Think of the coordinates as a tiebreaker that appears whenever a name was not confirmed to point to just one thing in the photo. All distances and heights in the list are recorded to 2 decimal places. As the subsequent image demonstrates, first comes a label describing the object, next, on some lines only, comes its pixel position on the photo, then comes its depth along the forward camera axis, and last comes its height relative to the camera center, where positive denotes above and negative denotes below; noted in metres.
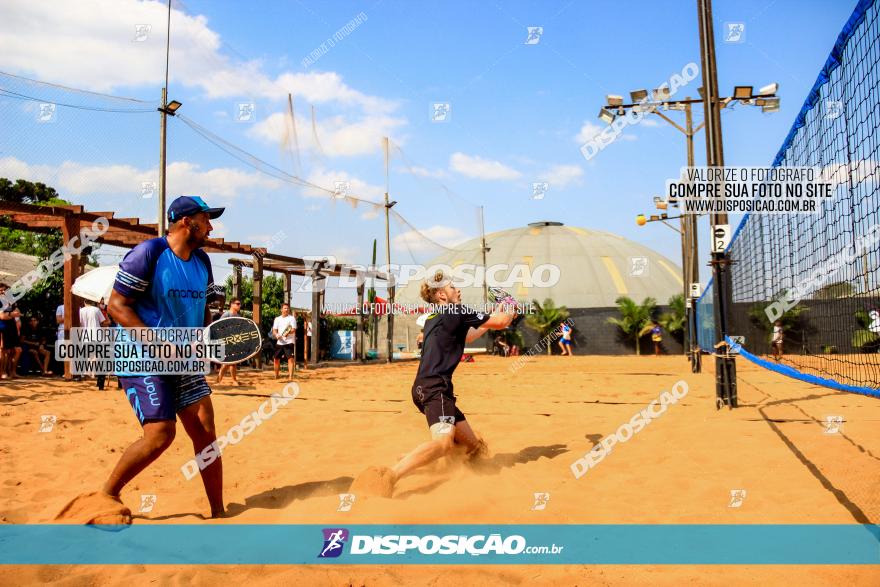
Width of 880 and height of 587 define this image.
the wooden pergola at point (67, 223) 10.34 +2.12
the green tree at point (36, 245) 13.94 +3.97
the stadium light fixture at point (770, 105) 13.24 +4.78
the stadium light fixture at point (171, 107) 11.64 +4.38
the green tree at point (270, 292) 34.62 +2.48
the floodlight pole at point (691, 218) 14.52 +2.89
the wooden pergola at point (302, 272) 15.95 +1.94
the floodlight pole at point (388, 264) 22.27 +2.47
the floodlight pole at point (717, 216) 7.21 +1.38
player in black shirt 4.12 -0.16
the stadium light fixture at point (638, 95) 14.05 +5.35
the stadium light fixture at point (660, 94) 14.38 +5.48
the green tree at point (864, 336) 14.11 -0.35
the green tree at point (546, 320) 32.84 +0.49
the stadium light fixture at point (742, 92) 12.90 +4.94
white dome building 48.75 +5.59
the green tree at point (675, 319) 31.13 +0.36
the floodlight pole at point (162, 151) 11.59 +3.53
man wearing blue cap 3.11 +0.13
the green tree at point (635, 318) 31.66 +0.44
